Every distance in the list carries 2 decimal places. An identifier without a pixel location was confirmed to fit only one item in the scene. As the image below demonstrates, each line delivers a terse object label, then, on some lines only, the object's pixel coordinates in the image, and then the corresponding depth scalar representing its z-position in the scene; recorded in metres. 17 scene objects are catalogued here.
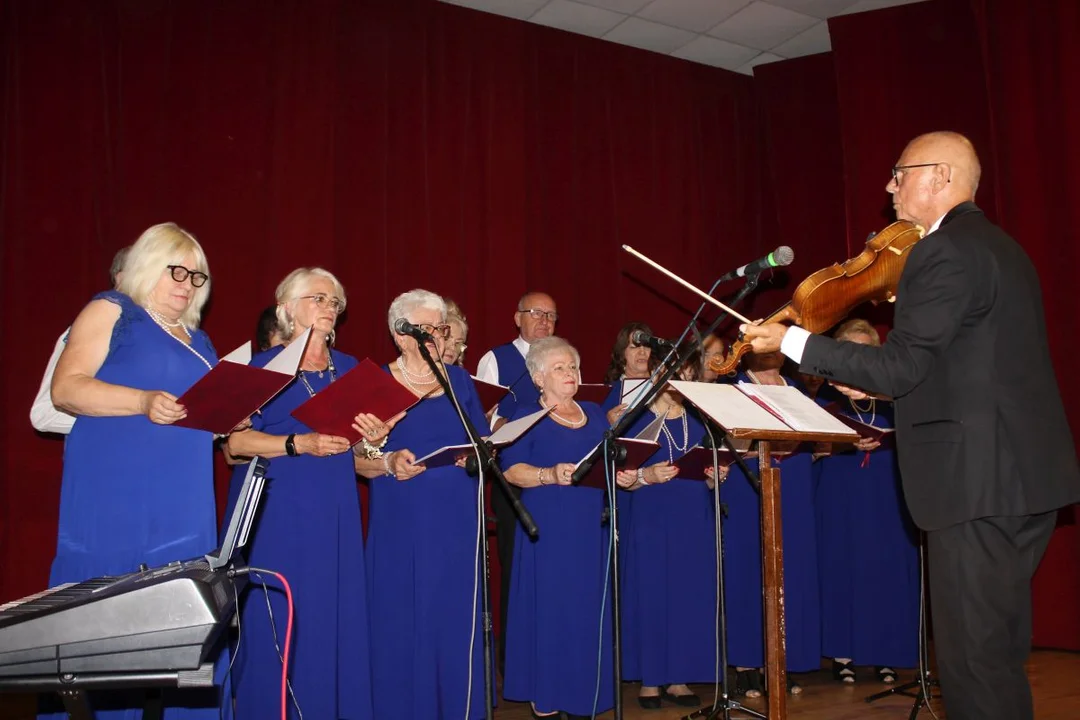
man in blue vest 4.70
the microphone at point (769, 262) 2.47
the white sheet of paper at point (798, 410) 2.55
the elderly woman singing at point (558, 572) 3.57
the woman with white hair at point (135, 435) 2.40
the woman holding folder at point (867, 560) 4.50
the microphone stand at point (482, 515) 2.66
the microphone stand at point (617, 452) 2.75
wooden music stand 2.51
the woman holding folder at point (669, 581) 4.06
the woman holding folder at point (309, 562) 3.09
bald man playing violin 2.21
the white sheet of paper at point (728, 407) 2.36
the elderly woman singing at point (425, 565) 3.36
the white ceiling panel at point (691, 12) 5.82
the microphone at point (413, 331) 2.83
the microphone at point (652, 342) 2.89
